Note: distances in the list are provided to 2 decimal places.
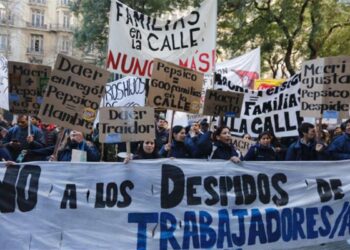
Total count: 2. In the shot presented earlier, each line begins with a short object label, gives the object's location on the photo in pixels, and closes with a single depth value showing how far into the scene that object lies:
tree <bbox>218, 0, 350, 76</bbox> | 22.31
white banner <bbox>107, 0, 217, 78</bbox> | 8.05
